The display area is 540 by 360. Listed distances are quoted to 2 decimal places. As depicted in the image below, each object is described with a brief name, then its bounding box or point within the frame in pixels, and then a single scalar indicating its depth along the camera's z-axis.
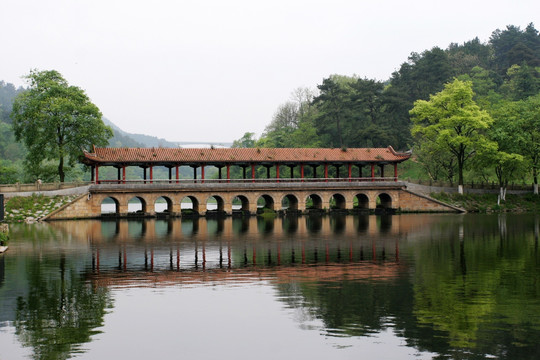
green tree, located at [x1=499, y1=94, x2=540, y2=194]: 65.31
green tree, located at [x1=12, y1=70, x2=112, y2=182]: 61.19
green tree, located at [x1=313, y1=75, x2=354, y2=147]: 94.25
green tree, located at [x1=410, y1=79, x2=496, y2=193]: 66.31
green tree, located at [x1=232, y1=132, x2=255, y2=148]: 123.19
